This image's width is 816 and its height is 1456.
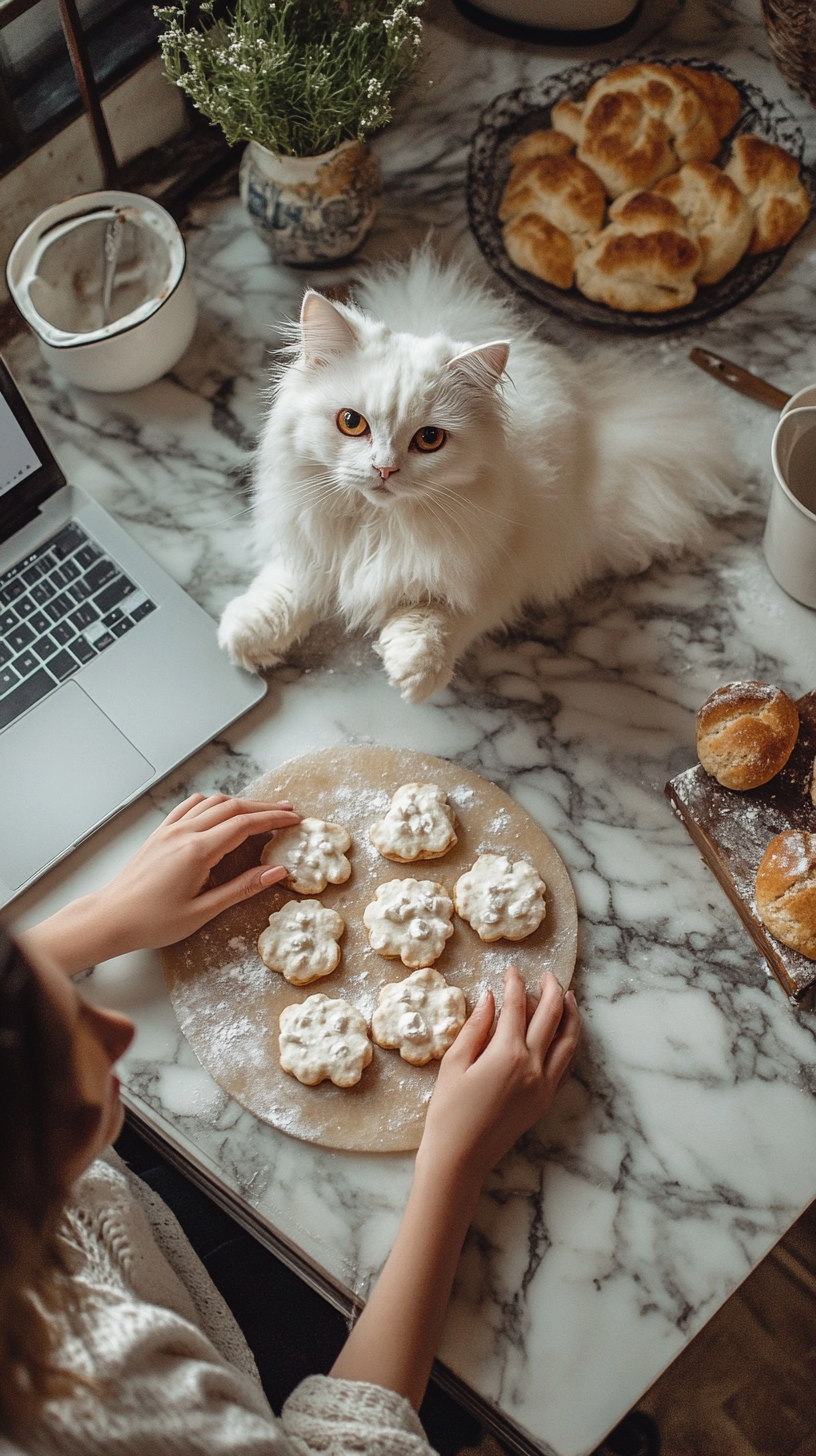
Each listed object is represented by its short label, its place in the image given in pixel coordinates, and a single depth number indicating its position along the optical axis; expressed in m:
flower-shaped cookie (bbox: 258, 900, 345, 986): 0.87
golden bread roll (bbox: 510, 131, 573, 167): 1.15
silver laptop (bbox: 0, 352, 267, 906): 0.94
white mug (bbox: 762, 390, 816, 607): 0.92
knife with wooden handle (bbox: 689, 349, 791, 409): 1.09
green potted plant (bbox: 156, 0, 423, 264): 0.95
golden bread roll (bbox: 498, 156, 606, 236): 1.11
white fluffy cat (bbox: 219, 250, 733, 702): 0.83
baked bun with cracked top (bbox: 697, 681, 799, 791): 0.89
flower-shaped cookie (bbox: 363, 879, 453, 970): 0.88
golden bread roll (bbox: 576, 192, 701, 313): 1.08
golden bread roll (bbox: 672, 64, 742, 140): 1.14
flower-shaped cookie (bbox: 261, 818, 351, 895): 0.91
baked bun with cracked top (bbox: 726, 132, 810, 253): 1.11
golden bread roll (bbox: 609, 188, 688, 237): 1.09
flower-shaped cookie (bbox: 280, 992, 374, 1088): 0.83
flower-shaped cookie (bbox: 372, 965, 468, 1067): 0.85
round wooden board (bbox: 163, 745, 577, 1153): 0.84
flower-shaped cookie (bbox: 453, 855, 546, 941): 0.89
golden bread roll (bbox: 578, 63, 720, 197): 1.12
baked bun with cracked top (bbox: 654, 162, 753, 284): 1.09
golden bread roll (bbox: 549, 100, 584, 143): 1.16
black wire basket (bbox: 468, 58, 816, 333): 1.11
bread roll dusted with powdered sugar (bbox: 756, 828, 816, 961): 0.84
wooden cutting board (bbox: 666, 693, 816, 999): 0.90
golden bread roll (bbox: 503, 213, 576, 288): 1.11
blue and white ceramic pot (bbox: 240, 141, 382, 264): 1.06
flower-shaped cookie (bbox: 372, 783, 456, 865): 0.91
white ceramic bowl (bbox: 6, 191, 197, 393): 1.02
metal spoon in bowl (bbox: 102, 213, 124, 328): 1.06
